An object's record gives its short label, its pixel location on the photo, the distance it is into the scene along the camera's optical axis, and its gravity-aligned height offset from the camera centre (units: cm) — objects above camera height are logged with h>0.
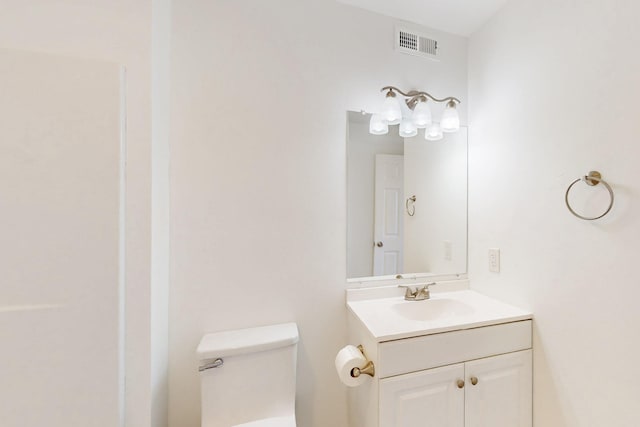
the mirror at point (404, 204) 137 +6
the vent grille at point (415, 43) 142 +104
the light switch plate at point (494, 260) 134 -26
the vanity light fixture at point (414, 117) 133 +56
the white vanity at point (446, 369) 93 -66
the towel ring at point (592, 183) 87 +12
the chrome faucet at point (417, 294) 134 -45
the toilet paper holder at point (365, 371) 96 -64
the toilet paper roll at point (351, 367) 96 -62
